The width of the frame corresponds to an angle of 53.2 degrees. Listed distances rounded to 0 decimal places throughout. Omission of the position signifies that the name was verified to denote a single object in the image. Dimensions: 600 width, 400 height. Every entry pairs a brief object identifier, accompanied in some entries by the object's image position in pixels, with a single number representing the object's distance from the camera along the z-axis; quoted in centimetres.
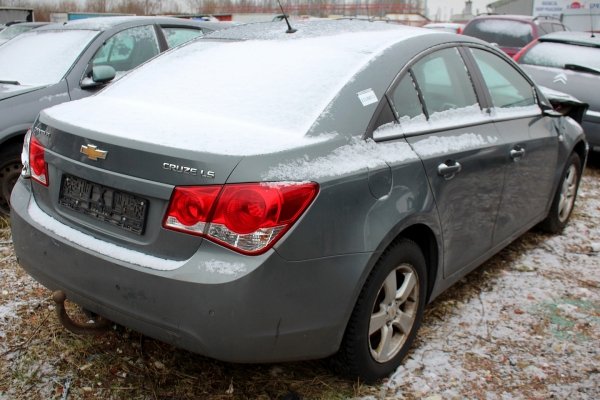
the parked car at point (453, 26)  1854
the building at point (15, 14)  2341
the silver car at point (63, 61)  439
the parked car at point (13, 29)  1040
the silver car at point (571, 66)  666
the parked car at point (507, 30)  1138
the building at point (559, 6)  2657
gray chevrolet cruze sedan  210
